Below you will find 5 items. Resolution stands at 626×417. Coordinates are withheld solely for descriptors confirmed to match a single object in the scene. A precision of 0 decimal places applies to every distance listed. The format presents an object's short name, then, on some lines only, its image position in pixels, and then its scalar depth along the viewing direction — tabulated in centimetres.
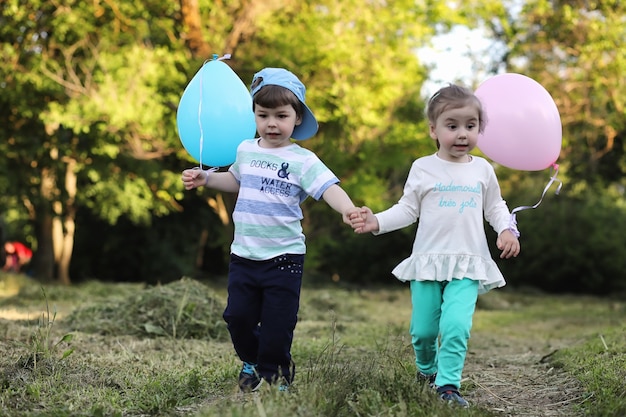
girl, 381
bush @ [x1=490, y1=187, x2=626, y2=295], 1809
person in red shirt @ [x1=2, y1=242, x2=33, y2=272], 2062
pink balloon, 446
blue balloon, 429
